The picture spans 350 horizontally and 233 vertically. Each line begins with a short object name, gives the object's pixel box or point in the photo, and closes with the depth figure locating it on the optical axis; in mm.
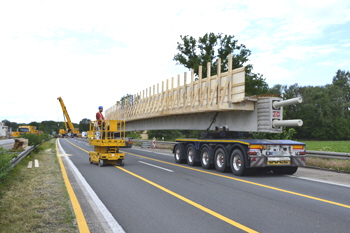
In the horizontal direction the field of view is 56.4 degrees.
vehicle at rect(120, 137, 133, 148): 30191
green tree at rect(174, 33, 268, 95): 47781
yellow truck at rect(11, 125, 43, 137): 45056
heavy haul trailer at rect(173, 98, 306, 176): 11164
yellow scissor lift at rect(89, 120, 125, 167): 14812
